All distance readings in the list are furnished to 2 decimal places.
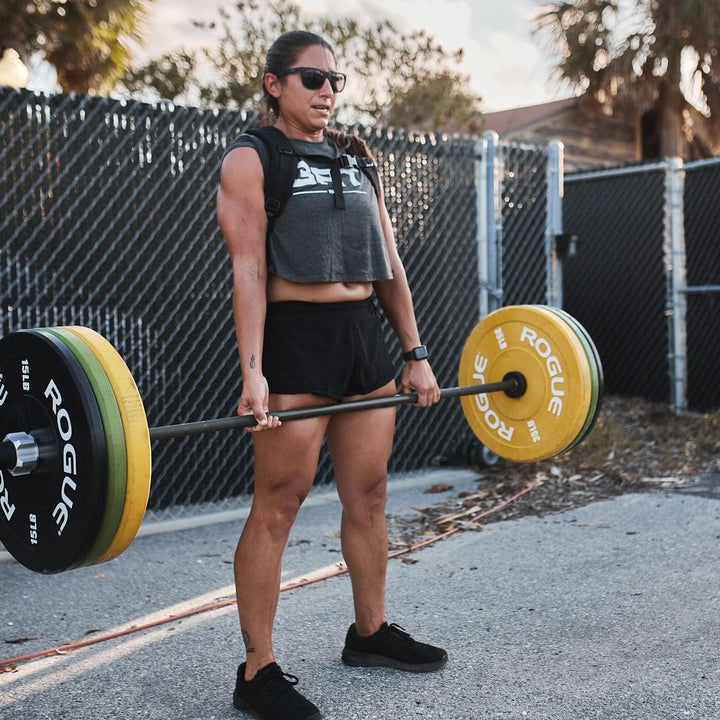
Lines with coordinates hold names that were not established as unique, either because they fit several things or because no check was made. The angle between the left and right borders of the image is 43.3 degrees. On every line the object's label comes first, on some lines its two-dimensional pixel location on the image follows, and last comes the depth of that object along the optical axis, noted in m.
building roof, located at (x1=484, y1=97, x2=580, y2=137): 18.89
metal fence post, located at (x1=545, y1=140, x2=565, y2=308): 6.61
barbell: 2.23
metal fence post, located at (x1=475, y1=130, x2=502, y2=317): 6.29
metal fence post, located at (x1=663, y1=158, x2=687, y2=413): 7.62
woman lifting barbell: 2.65
